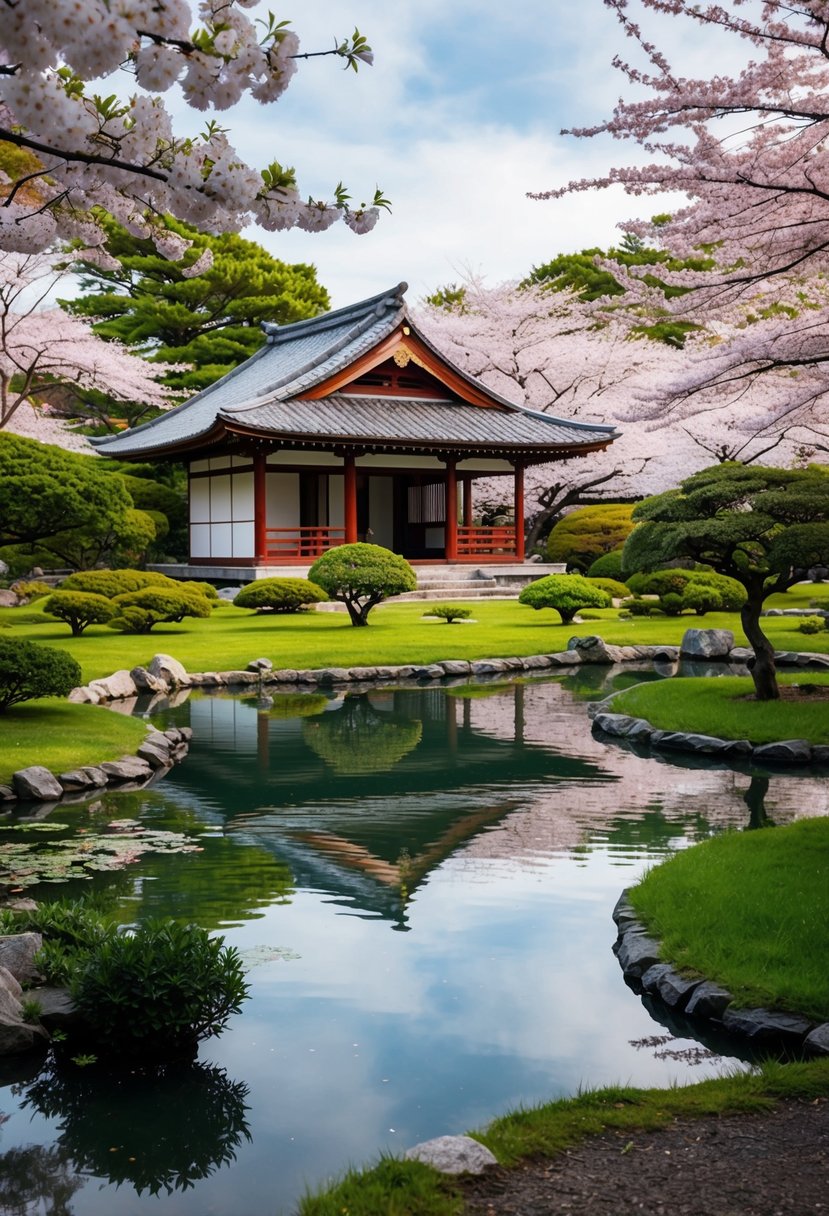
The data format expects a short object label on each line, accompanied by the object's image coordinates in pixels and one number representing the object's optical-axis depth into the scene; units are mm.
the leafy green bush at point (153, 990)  5180
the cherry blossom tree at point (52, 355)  27797
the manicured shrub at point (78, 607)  19938
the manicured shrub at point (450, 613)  22844
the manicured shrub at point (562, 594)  22045
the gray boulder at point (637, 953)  6105
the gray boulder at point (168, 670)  16164
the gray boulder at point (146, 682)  15953
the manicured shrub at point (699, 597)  24312
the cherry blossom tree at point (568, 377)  36719
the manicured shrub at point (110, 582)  21859
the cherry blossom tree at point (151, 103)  3613
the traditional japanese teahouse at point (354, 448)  28188
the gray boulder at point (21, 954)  5637
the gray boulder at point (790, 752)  11711
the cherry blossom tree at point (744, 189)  11258
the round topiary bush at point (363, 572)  20656
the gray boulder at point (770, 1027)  5254
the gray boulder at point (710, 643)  18766
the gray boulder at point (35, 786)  9867
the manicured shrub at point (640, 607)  24906
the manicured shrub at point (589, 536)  32875
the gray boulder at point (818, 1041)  5092
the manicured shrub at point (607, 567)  29234
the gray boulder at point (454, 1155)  3945
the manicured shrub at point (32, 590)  26688
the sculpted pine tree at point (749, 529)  12086
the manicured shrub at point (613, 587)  27225
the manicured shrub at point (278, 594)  23203
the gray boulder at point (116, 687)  14969
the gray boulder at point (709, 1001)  5512
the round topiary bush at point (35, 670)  10938
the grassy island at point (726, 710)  12203
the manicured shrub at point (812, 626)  20500
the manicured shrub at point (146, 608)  20828
